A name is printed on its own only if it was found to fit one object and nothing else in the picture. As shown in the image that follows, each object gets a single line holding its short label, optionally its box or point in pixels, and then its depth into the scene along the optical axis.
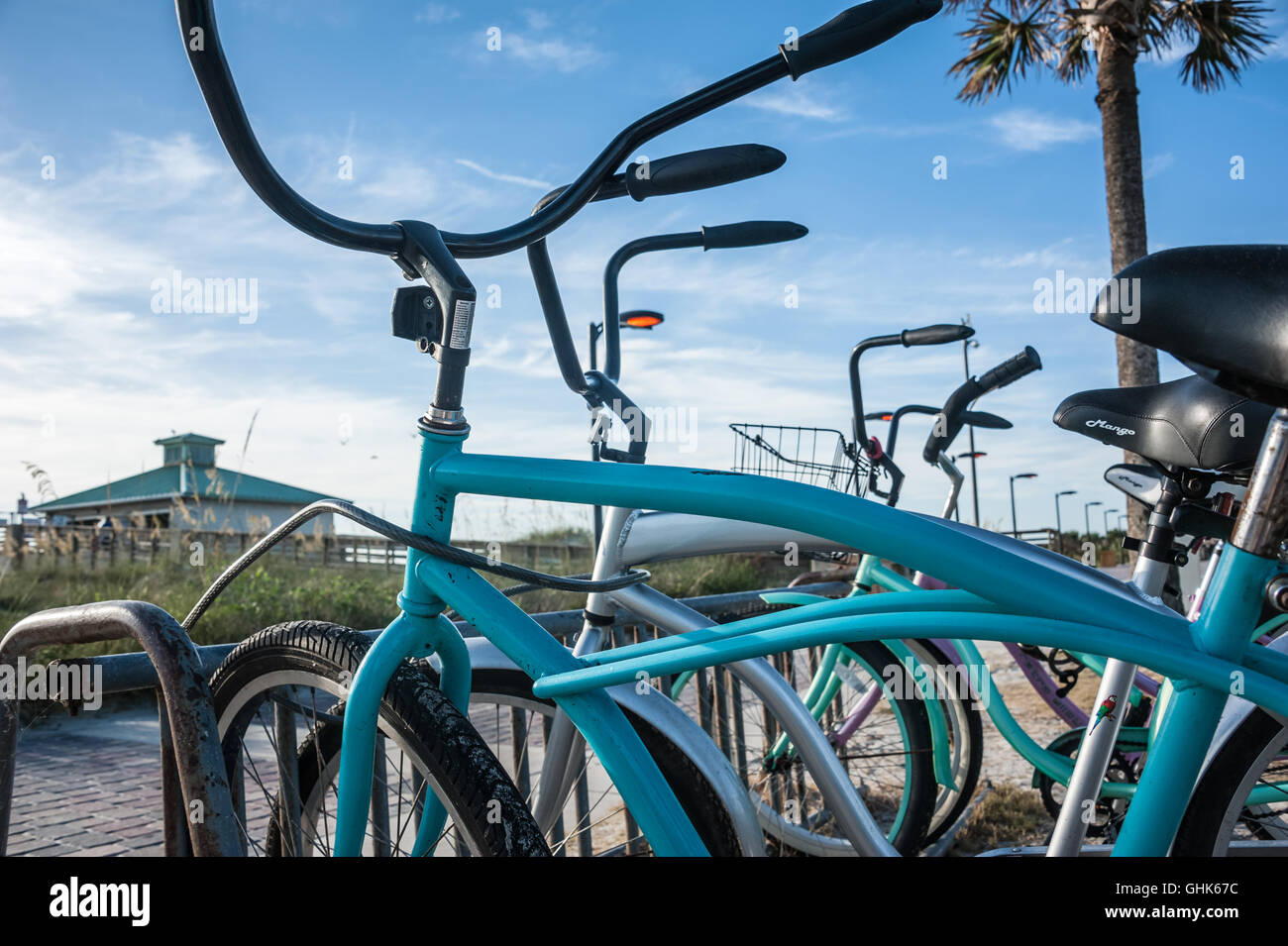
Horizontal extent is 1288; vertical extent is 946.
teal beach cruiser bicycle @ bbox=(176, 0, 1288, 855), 1.10
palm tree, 8.10
